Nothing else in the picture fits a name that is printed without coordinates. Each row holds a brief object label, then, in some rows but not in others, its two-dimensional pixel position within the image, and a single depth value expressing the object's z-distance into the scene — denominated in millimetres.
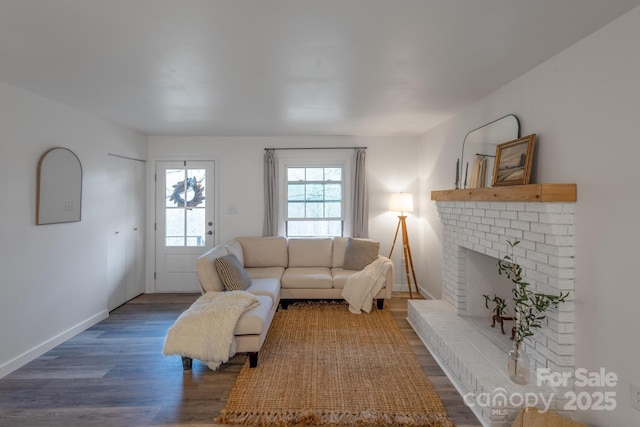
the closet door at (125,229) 3920
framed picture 2193
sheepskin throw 2402
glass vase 1947
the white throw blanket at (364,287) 3746
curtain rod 4715
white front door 4730
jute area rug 1987
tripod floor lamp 4418
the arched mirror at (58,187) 2861
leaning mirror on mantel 2535
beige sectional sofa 2580
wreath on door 4742
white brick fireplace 1868
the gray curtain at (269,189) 4664
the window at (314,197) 4789
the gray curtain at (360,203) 4625
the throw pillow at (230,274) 3135
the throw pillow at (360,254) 4141
